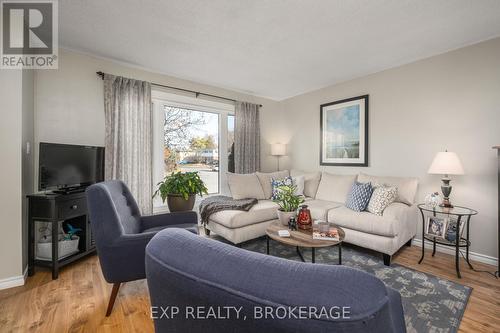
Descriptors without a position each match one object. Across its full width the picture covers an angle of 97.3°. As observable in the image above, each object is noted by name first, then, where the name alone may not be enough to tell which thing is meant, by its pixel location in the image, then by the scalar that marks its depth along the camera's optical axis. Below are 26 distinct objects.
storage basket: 2.21
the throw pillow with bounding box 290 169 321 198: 3.77
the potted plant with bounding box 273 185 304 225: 2.42
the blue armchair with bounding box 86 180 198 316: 1.54
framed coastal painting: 3.48
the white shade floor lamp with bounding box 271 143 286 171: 4.44
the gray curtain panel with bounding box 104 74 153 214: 2.84
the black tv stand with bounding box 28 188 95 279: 2.07
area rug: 1.55
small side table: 2.16
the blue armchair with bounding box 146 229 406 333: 0.37
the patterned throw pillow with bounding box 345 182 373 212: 2.73
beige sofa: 2.41
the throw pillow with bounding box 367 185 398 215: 2.58
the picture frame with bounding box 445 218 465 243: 2.29
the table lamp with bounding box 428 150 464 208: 2.32
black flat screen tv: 2.13
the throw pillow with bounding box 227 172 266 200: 3.43
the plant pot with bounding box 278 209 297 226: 2.41
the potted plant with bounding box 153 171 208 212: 3.05
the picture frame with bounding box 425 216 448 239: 2.31
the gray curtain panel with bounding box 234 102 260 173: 4.09
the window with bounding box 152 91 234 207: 3.36
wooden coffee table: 1.93
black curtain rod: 2.79
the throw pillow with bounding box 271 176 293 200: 3.49
